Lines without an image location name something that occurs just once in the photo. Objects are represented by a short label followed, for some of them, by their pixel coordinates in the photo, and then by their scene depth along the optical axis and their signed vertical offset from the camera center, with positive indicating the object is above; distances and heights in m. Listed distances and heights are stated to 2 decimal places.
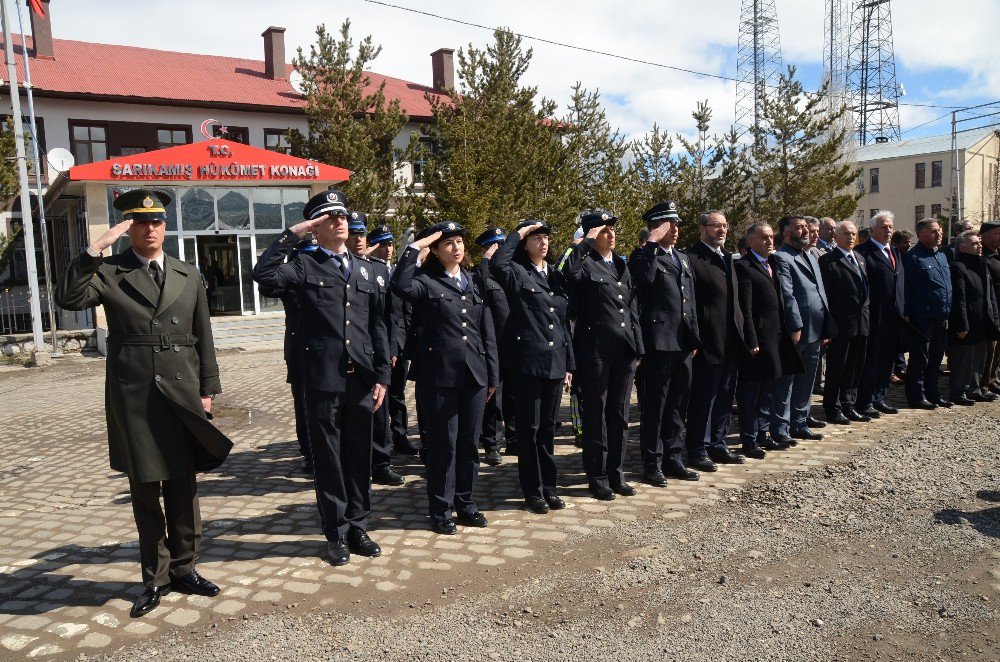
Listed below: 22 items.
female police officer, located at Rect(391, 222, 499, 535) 4.80 -0.55
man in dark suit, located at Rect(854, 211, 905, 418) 8.02 -0.57
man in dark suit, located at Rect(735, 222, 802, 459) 6.61 -0.66
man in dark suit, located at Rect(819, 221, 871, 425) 7.46 -0.57
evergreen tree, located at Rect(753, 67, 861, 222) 27.31 +3.84
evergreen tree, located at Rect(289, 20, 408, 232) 23.52 +5.23
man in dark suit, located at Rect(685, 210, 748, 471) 6.22 -0.64
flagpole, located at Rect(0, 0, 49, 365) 16.62 +2.53
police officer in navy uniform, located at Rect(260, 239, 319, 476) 4.45 -0.48
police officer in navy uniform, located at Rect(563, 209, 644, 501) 5.39 -0.53
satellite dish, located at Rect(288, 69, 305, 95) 24.55 +7.50
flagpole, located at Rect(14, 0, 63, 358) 17.31 +1.73
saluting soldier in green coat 3.73 -0.50
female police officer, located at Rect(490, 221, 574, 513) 5.13 -0.53
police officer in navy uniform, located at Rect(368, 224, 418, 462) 6.67 -0.75
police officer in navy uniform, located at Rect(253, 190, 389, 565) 4.31 -0.45
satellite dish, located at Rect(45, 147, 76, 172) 19.51 +3.61
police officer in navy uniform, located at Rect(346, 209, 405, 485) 5.99 -1.25
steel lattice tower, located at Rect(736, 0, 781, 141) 42.38 +13.33
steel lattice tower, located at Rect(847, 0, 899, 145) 54.78 +13.43
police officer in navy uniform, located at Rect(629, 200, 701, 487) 5.81 -0.48
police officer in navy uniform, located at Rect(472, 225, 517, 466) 5.62 -0.71
